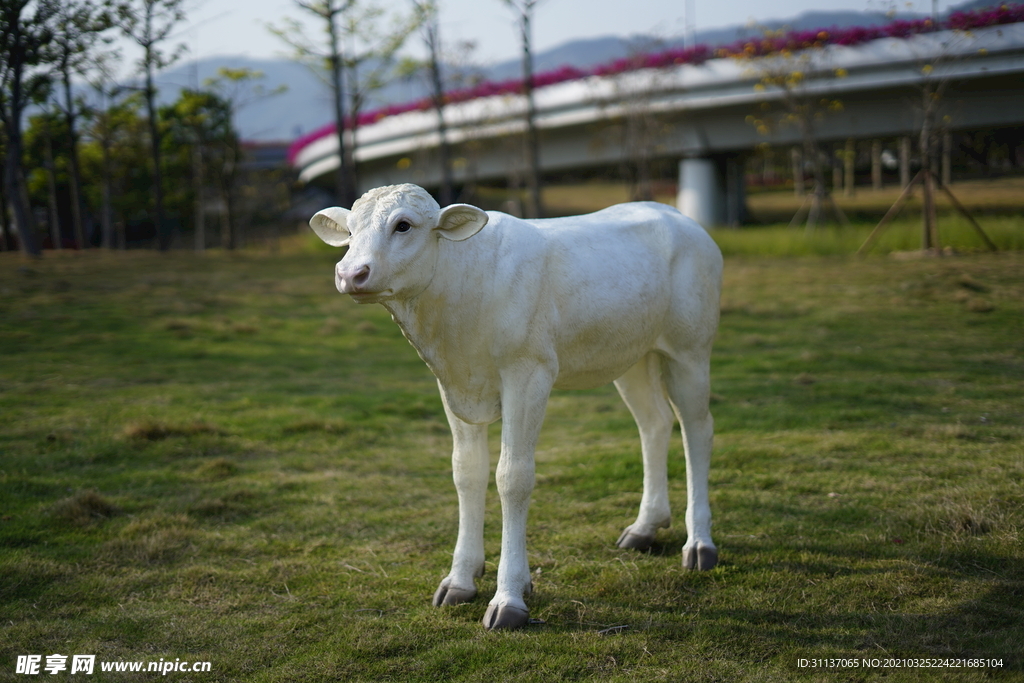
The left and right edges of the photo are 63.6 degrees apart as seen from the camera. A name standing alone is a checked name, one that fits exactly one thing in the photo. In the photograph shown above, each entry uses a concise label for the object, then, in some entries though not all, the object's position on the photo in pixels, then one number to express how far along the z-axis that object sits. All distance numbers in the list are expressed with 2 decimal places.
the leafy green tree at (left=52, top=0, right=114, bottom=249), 16.19
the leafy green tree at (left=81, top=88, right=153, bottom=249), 27.58
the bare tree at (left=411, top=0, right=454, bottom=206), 23.44
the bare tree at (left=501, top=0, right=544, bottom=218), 19.91
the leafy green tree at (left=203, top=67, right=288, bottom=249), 28.92
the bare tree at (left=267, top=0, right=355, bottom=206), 21.88
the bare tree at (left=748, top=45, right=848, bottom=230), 19.02
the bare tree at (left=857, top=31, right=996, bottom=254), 15.20
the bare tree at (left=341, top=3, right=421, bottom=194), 24.14
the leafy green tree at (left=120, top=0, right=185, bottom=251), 21.80
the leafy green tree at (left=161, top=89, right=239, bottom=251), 29.55
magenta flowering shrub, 16.11
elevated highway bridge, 17.50
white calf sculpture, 3.73
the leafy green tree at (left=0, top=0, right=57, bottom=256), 15.20
